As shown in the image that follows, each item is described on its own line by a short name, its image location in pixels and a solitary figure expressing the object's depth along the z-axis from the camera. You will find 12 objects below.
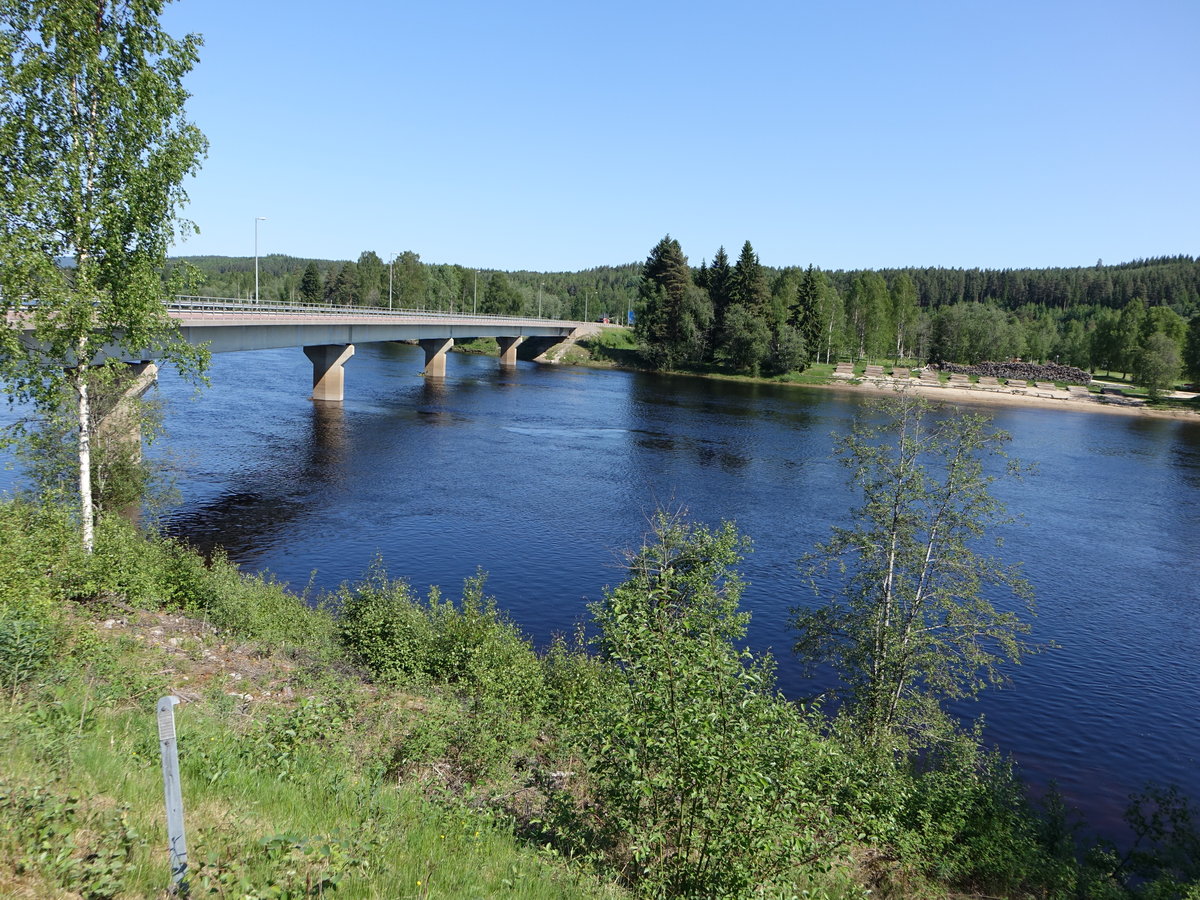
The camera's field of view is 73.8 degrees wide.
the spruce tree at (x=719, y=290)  122.19
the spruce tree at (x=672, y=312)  121.38
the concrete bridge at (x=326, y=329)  52.00
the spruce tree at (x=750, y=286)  118.44
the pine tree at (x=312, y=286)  177.38
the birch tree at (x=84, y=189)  19.19
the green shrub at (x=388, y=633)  20.20
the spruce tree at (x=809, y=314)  119.62
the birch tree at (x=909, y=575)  20.56
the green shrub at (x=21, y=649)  11.71
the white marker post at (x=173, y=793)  6.01
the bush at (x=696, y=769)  9.59
